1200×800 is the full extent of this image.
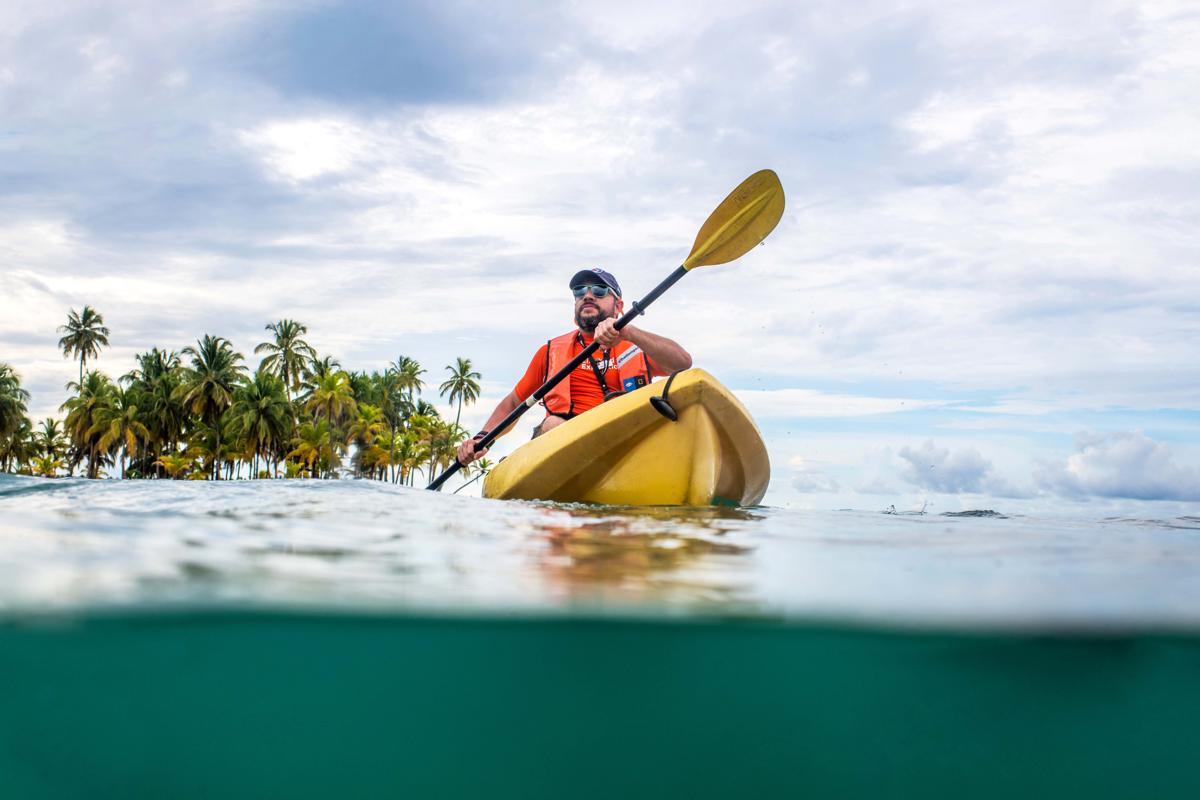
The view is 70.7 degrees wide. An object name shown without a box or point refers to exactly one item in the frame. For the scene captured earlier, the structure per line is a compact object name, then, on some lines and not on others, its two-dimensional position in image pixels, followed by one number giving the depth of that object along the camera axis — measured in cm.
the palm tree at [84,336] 5234
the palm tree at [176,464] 4341
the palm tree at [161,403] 4419
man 660
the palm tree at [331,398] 4494
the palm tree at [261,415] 4125
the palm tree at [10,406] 4269
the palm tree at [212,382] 4297
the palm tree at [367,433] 4578
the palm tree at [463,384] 5594
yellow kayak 539
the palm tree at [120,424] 4212
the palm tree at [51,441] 5294
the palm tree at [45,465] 5083
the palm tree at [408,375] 5444
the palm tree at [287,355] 4638
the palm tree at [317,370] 4705
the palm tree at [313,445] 4238
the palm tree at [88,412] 4388
